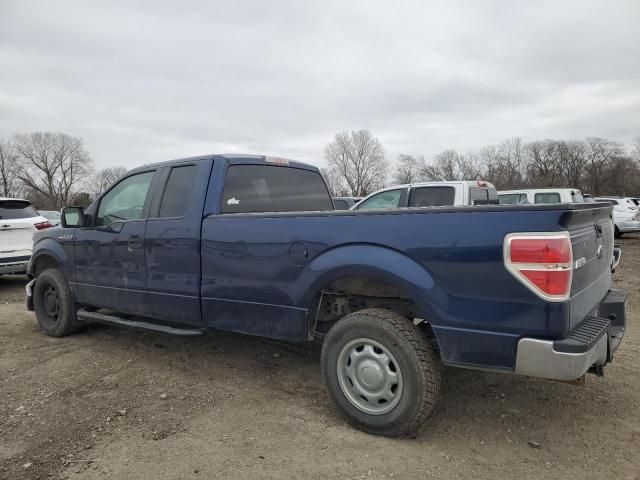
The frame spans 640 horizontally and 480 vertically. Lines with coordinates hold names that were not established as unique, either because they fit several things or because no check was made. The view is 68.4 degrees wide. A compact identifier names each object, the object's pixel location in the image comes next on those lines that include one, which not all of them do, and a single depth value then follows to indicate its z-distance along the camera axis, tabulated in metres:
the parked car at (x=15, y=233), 8.16
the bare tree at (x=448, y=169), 85.88
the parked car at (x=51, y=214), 19.94
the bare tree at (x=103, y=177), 82.49
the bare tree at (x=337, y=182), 80.73
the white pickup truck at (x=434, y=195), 7.53
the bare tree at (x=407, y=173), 84.44
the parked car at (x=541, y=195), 11.50
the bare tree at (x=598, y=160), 78.19
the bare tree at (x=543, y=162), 81.38
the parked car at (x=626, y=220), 16.59
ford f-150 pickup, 2.49
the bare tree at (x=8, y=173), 73.18
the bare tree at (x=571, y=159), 83.06
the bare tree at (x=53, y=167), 77.25
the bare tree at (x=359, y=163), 84.86
